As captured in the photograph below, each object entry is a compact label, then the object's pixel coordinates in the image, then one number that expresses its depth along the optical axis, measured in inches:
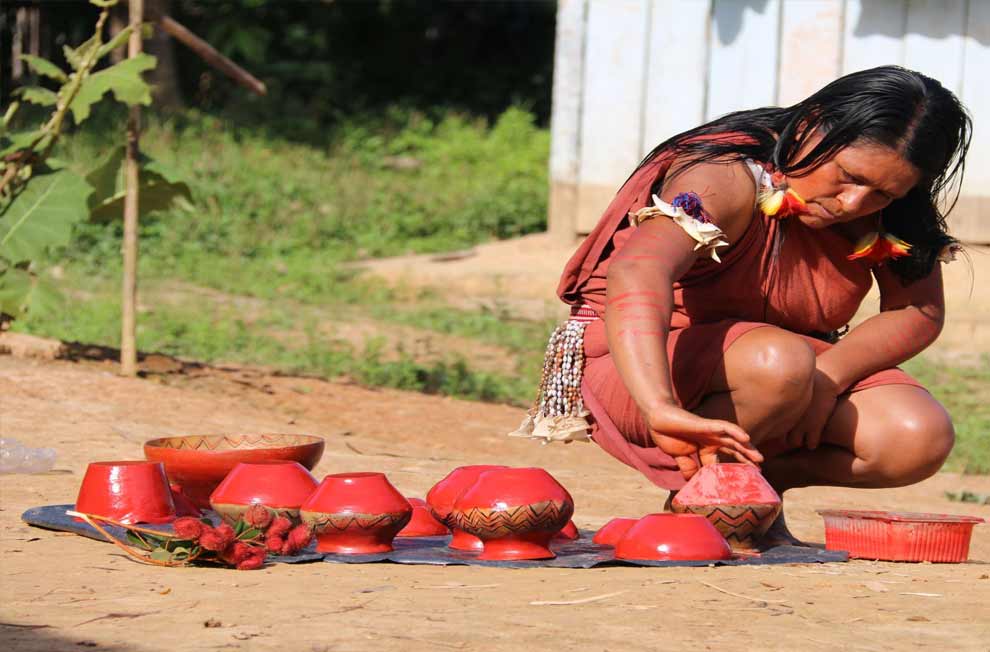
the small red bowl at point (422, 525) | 247.8
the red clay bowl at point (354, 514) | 215.2
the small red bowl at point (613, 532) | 238.2
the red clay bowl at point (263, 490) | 221.6
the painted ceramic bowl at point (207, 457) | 244.8
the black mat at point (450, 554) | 213.6
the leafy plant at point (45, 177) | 411.5
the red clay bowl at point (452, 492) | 229.3
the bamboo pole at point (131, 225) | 432.8
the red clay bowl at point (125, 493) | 229.0
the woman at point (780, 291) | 219.0
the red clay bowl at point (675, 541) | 216.5
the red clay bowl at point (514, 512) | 214.4
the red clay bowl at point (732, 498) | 219.3
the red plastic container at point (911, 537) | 233.6
